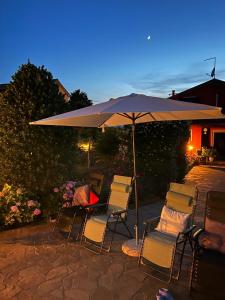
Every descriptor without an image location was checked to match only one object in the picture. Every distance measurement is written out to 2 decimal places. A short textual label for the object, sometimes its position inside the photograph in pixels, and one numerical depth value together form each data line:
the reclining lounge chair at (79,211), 5.25
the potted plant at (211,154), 19.66
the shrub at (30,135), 5.88
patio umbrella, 3.47
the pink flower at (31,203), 5.69
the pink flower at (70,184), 6.03
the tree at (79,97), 15.25
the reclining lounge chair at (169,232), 3.66
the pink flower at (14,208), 5.43
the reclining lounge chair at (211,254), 3.08
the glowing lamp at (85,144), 14.57
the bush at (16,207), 5.49
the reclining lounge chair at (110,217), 4.57
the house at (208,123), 21.81
